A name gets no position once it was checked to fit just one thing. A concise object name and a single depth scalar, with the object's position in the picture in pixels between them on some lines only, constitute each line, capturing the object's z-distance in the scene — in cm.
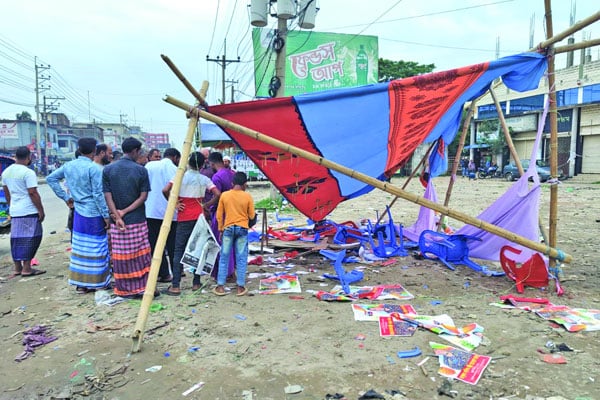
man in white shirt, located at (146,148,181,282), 466
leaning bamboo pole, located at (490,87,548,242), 492
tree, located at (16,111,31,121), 5240
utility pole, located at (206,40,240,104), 2498
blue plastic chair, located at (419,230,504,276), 526
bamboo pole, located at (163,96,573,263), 369
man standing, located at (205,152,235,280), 472
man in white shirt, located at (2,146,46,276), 486
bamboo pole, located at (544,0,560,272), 420
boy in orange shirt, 431
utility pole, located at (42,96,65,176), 3547
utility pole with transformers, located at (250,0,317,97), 1037
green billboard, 1631
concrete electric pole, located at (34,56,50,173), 3250
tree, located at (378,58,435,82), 2798
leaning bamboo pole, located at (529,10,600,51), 367
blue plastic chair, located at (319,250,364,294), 442
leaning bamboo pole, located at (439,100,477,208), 579
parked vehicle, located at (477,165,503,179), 2647
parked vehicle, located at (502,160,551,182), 2005
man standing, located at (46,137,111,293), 429
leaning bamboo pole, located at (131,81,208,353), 305
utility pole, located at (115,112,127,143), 7321
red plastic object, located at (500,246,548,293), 421
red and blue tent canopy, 399
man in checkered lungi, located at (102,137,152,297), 401
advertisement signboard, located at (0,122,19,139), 3772
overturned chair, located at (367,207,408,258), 575
